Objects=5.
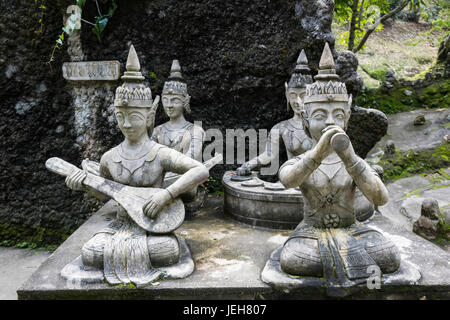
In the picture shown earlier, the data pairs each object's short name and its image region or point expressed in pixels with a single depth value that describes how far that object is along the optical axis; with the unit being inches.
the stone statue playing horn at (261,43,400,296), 109.0
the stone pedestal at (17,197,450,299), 110.7
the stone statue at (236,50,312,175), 189.0
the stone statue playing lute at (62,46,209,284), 117.4
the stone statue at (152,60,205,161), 191.2
